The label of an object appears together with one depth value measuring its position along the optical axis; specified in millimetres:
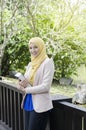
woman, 2273
